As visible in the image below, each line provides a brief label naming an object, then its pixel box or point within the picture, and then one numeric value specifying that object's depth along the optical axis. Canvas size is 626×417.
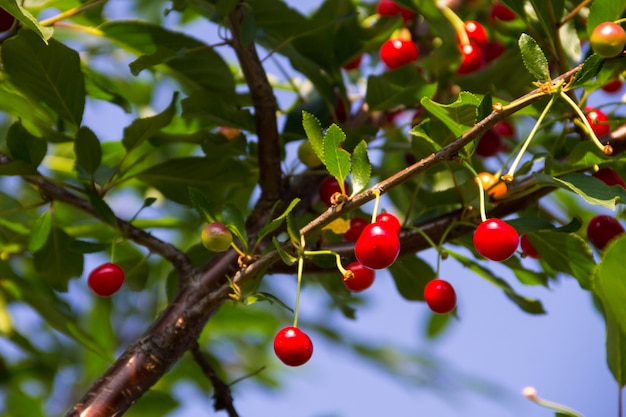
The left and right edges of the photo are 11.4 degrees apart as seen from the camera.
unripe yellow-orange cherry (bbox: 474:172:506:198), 1.44
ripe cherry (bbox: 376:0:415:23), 1.66
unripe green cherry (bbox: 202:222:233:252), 1.39
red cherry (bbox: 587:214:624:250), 1.48
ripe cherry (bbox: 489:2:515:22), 1.62
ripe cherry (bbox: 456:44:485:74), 1.57
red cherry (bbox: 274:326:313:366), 1.36
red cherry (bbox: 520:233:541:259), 1.49
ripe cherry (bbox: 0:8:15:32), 1.46
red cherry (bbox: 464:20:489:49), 1.59
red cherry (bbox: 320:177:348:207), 1.50
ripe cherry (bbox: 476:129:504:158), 1.59
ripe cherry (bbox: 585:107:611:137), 1.47
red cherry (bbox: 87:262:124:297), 1.48
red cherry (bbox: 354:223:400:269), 1.35
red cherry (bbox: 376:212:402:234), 1.38
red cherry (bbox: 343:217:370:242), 1.49
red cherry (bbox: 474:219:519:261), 1.35
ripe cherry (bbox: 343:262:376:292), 1.42
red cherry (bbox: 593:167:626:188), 1.44
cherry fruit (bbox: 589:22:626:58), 1.33
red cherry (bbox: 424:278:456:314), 1.42
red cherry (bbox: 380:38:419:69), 1.56
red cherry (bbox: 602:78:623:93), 1.62
